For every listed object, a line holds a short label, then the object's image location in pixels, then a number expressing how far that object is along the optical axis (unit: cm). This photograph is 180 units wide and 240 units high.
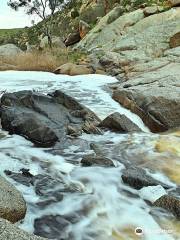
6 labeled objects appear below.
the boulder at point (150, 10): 2428
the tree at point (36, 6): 2950
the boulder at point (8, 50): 2005
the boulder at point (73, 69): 1670
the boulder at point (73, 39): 3180
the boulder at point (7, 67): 1788
